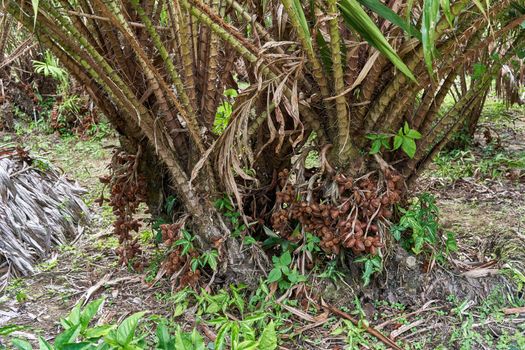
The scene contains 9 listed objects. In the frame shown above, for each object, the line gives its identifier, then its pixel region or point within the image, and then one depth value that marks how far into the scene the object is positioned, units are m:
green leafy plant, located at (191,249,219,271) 2.05
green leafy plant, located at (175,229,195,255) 2.07
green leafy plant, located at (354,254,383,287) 2.00
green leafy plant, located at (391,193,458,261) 2.05
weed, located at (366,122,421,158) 1.88
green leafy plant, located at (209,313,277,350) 1.51
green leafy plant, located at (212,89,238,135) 2.23
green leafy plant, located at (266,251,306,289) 2.06
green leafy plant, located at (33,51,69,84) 5.25
